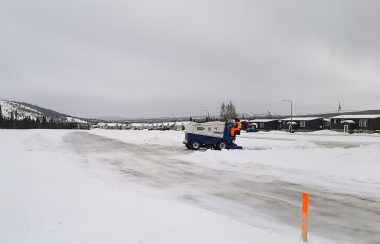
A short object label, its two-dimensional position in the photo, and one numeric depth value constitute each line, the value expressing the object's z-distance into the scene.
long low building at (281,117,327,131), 79.31
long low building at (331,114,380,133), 65.62
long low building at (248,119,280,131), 91.27
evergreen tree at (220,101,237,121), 119.69
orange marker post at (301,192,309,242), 5.43
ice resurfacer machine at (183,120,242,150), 25.09
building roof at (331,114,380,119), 66.70
